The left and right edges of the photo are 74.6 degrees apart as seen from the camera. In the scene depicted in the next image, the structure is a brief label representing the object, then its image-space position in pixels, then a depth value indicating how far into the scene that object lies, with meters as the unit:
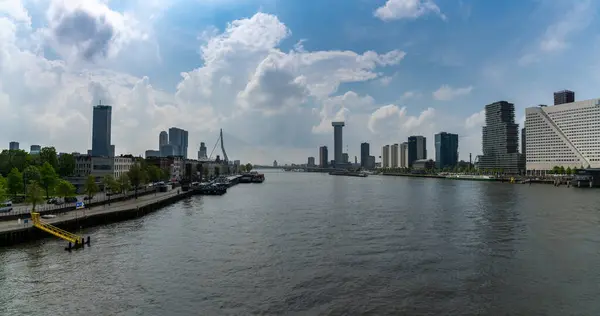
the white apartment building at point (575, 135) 178.50
